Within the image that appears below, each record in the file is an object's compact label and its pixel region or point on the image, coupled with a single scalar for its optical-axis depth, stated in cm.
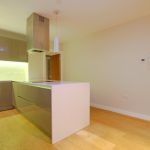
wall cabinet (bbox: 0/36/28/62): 376
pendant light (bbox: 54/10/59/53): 269
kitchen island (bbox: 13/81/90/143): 196
